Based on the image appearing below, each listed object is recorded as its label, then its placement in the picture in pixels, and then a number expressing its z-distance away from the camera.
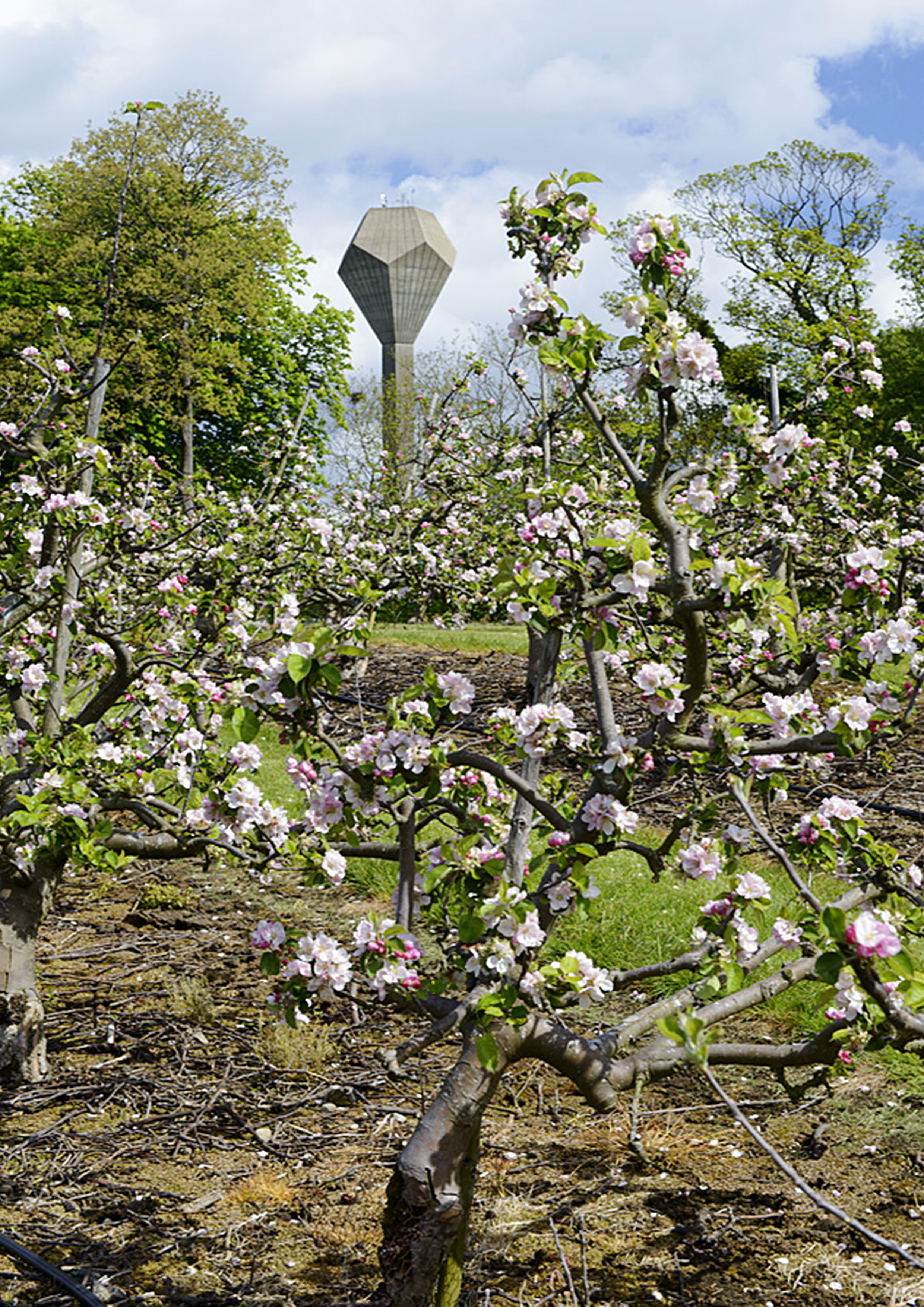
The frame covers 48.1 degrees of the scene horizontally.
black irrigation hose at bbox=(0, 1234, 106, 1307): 2.52
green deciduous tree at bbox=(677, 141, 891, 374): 28.66
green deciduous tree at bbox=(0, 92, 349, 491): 22.70
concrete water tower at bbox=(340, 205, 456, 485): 49.06
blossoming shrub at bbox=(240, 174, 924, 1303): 2.23
